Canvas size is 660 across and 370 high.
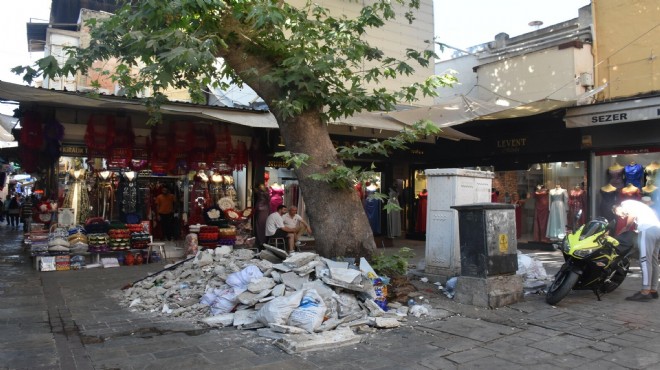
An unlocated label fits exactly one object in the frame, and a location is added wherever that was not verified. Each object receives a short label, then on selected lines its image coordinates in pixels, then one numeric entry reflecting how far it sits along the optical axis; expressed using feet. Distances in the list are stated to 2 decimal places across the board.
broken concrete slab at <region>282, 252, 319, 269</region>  20.75
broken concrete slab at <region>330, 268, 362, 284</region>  19.33
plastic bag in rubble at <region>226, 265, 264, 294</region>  20.08
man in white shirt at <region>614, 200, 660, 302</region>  22.27
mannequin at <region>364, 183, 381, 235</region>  48.57
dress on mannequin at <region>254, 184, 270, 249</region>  38.06
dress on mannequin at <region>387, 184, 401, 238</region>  49.48
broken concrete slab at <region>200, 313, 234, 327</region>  18.26
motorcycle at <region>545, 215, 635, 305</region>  21.33
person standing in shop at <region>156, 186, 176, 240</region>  41.11
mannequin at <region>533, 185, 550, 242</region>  43.62
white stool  34.50
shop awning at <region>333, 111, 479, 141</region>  35.83
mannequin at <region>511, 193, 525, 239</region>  45.36
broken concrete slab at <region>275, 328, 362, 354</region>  15.17
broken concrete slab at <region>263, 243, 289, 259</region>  23.24
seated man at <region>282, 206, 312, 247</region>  36.78
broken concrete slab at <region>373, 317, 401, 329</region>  17.81
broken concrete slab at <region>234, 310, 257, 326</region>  18.03
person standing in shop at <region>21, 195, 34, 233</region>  56.26
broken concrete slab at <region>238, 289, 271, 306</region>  19.21
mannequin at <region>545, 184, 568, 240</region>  42.22
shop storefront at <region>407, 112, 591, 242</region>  41.52
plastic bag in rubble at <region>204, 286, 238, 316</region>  19.56
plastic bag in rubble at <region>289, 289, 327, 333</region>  16.75
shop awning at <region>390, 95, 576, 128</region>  35.94
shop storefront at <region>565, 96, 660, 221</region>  34.78
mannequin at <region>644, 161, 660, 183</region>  36.14
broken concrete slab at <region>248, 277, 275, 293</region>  19.48
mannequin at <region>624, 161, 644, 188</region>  37.04
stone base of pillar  20.89
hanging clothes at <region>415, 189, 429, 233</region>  51.31
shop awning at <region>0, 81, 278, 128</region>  27.40
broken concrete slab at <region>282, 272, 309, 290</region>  19.42
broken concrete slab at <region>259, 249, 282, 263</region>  23.30
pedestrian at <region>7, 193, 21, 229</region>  74.31
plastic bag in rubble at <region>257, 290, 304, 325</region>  17.08
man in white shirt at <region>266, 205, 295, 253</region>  35.96
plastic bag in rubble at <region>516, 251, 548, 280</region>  26.40
